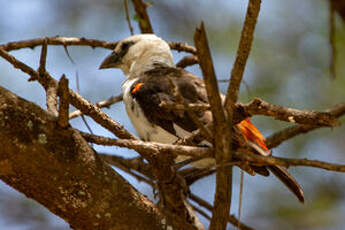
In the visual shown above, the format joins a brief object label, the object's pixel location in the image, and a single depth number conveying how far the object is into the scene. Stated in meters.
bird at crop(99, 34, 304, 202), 7.19
